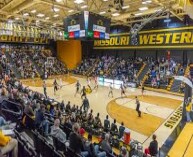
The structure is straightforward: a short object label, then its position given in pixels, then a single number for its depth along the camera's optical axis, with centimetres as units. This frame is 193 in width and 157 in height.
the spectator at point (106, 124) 981
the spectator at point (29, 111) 737
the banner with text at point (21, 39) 3072
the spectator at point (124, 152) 701
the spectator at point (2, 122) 528
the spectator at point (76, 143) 519
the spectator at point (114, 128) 959
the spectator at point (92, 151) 550
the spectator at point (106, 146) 634
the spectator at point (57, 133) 591
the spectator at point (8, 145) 348
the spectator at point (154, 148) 747
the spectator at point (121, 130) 907
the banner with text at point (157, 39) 2247
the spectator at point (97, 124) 952
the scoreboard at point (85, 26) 1033
